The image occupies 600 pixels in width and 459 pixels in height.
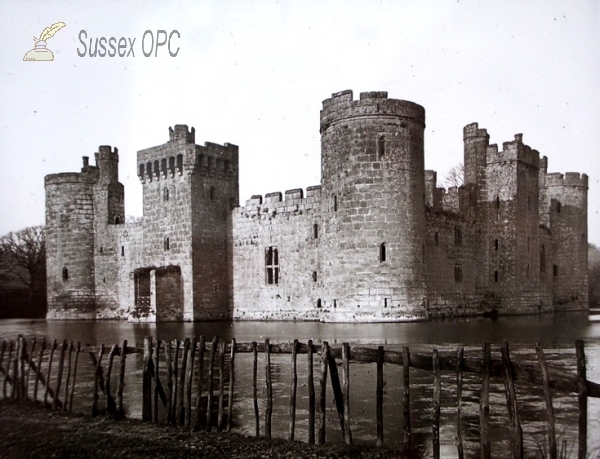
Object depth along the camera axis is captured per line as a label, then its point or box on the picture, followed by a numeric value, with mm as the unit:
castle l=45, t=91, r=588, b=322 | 28312
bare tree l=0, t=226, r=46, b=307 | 48656
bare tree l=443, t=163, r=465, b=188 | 59947
